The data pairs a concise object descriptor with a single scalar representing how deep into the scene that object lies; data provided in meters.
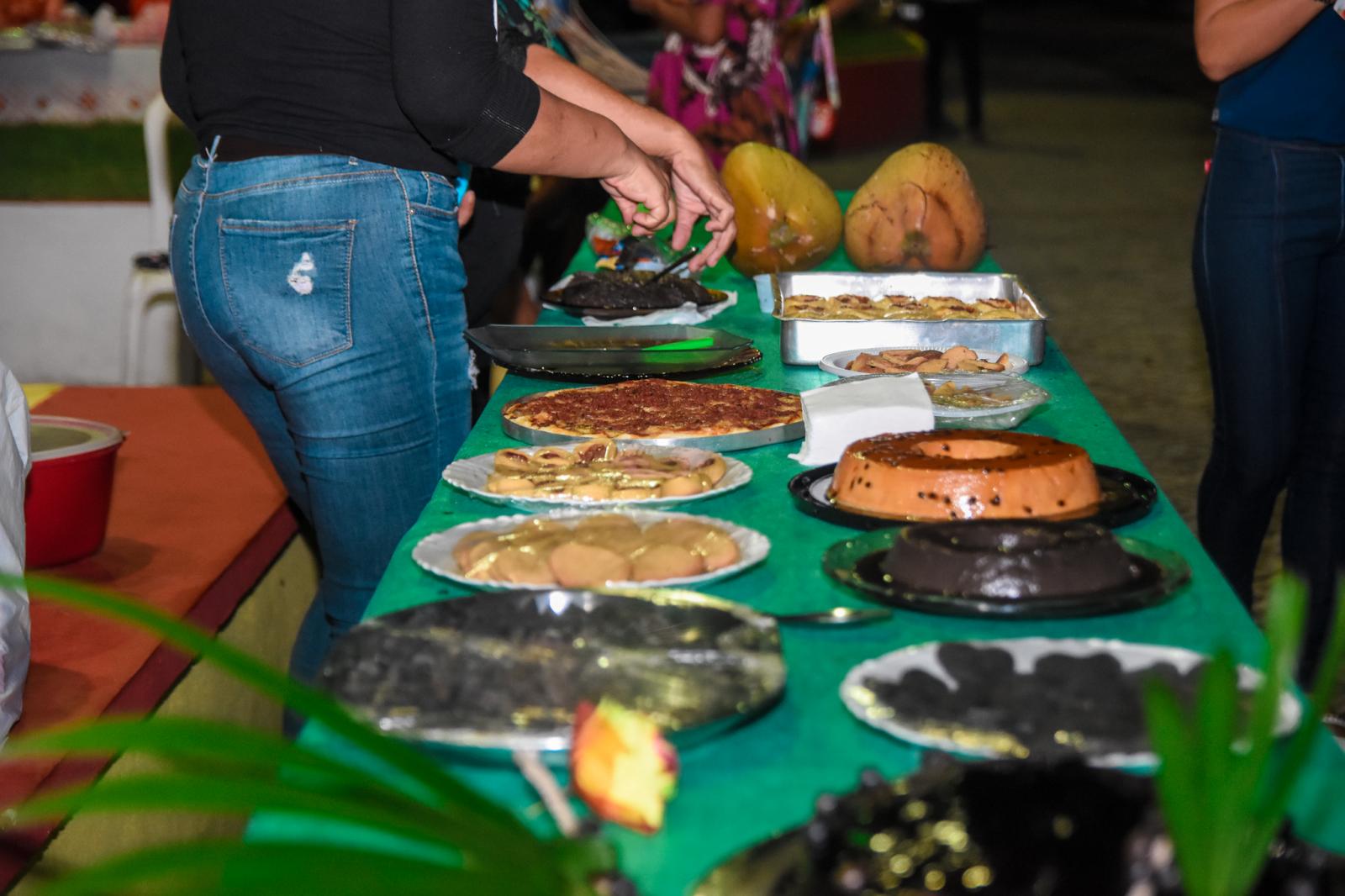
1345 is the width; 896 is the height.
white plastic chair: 3.74
